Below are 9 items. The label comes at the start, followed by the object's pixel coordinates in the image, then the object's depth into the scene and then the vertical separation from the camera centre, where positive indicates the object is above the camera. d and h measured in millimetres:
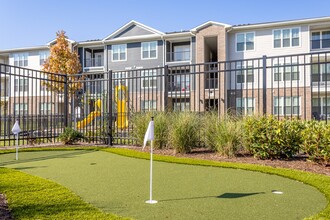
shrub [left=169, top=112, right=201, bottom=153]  8383 -611
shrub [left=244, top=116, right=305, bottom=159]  7082 -646
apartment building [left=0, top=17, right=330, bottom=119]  25641 +6085
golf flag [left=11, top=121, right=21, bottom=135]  7602 -461
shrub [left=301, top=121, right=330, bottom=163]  6270 -665
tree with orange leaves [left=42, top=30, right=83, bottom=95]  25875 +4251
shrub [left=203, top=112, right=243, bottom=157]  7660 -623
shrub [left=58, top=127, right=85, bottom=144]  11258 -941
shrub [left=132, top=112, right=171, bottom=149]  9031 -465
